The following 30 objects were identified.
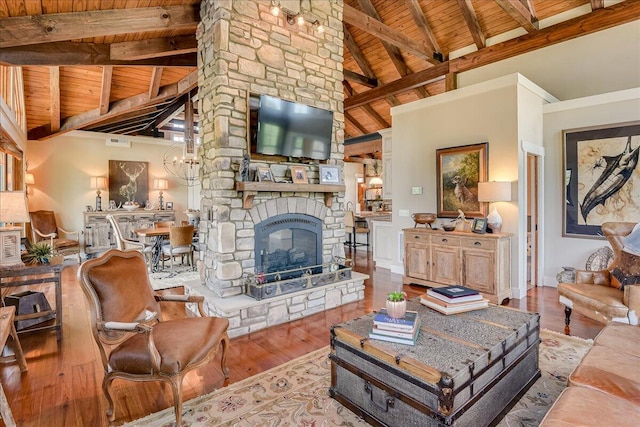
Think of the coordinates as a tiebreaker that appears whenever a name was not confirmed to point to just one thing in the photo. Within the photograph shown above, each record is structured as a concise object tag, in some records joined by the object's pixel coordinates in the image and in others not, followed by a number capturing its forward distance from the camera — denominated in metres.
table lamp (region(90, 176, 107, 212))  8.77
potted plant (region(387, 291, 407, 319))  2.17
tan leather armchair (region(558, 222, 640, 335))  2.87
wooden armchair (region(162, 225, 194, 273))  6.10
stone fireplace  3.75
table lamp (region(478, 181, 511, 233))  4.58
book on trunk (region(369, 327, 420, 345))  2.03
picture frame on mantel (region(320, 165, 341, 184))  4.47
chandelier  9.96
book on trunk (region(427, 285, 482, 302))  2.55
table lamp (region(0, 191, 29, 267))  3.09
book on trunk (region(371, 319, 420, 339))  2.05
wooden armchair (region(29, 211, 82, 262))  7.22
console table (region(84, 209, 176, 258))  8.30
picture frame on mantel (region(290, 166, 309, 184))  4.23
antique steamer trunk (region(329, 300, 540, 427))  1.76
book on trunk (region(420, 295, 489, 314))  2.49
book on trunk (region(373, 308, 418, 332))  2.07
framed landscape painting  5.10
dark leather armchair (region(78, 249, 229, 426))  2.07
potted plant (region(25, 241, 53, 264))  3.42
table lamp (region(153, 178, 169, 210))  9.68
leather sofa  1.46
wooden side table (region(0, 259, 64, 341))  3.18
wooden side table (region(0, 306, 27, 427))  1.89
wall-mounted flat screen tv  3.94
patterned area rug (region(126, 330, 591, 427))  2.15
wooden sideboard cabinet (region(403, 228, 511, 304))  4.48
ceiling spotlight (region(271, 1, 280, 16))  3.57
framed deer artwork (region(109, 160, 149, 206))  9.17
